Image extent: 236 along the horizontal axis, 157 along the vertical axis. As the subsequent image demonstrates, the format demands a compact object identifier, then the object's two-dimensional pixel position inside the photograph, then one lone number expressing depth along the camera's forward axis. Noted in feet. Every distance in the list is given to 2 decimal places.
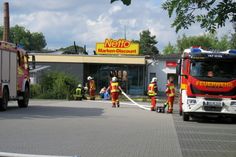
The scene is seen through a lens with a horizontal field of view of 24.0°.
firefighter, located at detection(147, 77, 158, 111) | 87.12
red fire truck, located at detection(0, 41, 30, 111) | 75.92
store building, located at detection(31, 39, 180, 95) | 174.50
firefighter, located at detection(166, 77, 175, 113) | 83.80
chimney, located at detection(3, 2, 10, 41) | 148.56
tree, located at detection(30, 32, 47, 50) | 472.19
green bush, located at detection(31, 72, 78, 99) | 134.51
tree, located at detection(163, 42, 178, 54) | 351.05
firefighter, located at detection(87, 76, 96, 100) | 129.80
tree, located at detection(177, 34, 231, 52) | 322.65
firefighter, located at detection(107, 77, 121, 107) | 94.99
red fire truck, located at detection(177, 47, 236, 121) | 68.08
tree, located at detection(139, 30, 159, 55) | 409.69
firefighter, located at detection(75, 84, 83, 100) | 125.80
